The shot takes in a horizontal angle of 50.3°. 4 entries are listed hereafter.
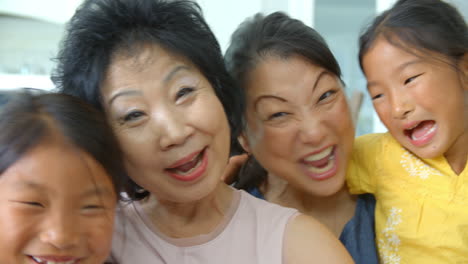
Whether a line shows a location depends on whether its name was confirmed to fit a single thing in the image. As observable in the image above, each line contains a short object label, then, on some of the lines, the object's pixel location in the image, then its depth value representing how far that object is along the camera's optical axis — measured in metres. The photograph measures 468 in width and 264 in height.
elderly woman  0.88
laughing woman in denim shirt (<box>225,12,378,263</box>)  1.11
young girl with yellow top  1.05
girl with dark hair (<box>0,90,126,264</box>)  0.71
